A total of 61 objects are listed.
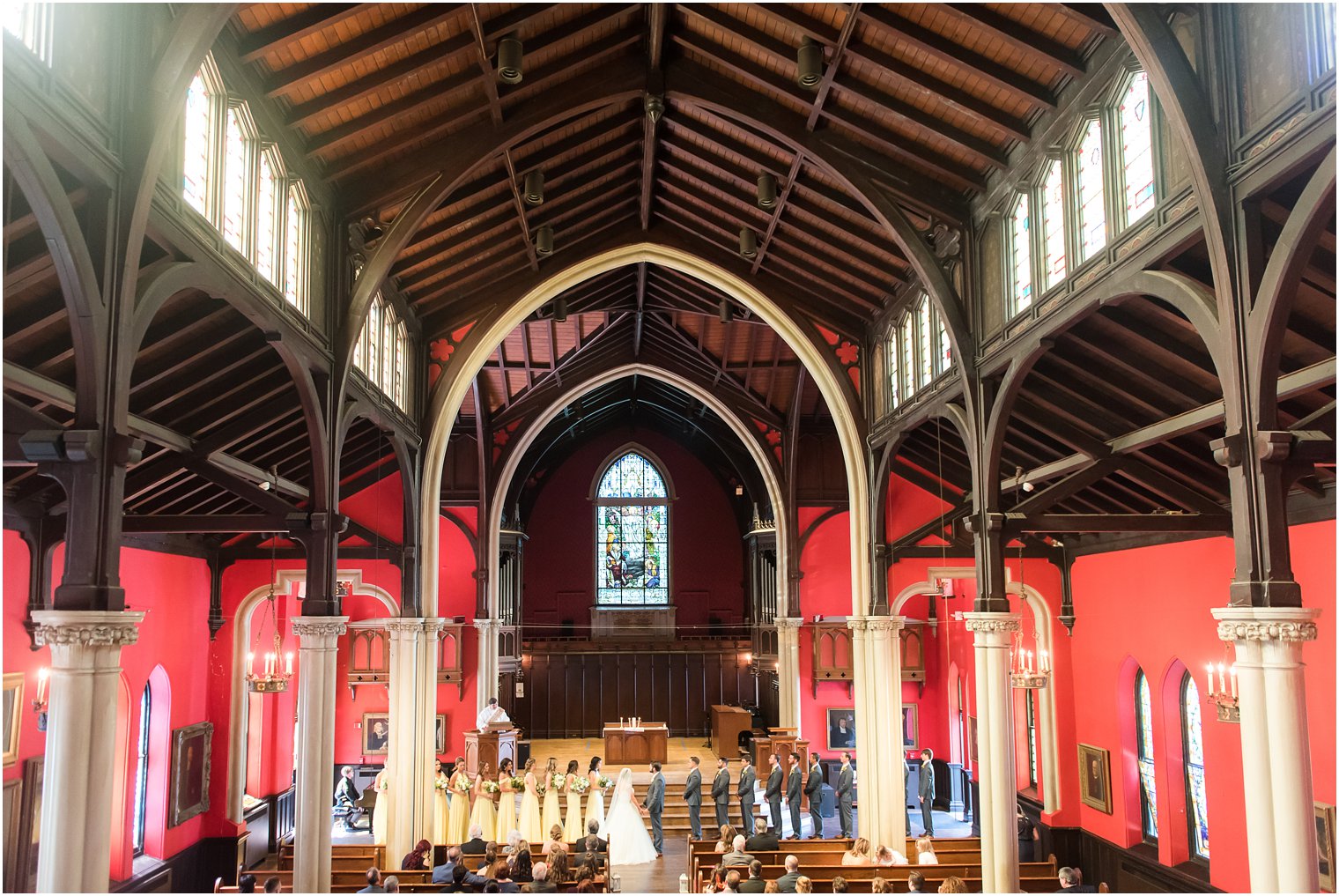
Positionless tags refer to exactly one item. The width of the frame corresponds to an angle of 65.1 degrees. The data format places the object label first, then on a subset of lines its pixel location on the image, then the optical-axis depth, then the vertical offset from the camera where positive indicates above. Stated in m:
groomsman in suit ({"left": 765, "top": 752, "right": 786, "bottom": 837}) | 20.22 -3.33
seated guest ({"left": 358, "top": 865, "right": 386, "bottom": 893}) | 11.63 -2.90
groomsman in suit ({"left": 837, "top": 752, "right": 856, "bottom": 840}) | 20.80 -3.56
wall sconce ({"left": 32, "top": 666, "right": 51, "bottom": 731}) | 12.91 -0.99
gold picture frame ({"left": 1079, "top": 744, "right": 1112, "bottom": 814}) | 19.08 -3.04
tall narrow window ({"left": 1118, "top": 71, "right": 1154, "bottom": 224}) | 9.20 +4.10
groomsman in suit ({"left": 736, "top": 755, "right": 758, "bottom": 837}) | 19.89 -3.24
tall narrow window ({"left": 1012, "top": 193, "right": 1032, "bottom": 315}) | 12.12 +4.14
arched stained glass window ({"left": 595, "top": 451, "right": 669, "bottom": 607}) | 33.38 +2.58
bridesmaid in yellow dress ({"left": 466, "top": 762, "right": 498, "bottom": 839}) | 18.91 -3.48
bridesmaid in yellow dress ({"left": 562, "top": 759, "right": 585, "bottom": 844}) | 19.59 -3.66
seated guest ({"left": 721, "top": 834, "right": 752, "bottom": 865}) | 13.50 -3.07
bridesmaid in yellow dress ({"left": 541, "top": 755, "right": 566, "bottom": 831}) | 19.14 -3.39
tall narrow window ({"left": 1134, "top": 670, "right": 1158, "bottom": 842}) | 18.03 -2.58
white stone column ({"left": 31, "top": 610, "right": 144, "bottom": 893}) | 6.98 -0.88
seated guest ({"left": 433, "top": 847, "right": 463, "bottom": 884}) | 12.75 -3.06
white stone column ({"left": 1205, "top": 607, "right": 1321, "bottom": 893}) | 7.28 -0.95
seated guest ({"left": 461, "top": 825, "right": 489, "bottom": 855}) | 15.57 -3.36
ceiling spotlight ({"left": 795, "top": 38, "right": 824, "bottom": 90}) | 11.75 +6.11
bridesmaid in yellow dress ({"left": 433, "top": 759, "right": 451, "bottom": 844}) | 19.00 -3.48
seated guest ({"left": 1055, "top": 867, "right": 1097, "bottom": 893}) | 12.08 -3.08
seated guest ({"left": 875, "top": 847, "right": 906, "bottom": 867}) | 14.39 -3.32
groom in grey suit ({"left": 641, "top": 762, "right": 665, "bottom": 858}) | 19.95 -3.51
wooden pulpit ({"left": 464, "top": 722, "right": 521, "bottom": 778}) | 22.53 -2.76
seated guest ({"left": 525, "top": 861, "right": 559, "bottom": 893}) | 11.55 -2.92
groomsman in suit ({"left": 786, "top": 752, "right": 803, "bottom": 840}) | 20.58 -3.41
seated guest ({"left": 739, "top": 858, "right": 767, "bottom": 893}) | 12.10 -3.06
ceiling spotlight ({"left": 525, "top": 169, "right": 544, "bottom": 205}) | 15.04 +6.11
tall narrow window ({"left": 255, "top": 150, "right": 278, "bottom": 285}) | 11.03 +4.27
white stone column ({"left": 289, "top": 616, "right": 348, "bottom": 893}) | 12.95 -1.63
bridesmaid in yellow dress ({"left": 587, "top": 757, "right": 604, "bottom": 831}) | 19.88 -3.48
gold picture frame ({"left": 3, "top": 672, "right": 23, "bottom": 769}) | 13.57 -1.20
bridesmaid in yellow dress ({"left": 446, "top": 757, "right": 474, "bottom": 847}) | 19.19 -3.55
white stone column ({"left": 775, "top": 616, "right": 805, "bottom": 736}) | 25.53 -1.35
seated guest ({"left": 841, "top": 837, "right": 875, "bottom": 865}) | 14.38 -3.30
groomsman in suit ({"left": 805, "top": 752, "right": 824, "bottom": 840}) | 20.52 -3.45
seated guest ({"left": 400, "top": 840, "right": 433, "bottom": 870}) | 15.29 -3.46
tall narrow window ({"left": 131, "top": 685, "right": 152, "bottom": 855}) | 18.08 -2.75
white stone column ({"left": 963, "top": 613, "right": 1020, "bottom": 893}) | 12.55 -1.62
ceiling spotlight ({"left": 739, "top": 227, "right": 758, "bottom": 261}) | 17.20 +6.10
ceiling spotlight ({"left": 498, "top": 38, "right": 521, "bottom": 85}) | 11.41 +6.04
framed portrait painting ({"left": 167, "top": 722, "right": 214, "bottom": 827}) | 18.77 -2.76
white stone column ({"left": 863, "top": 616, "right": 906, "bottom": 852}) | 18.17 -1.91
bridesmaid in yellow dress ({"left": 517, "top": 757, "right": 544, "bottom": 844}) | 19.20 -3.58
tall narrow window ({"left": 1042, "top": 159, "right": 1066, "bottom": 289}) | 11.18 +4.19
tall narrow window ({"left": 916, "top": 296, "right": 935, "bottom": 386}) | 15.80 +4.17
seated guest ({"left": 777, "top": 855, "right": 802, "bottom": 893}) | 12.21 -3.05
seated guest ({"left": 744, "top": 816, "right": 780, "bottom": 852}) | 15.02 -3.23
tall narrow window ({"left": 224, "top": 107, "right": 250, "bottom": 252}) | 10.09 +4.31
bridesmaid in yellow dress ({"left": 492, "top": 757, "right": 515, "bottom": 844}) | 19.31 -3.46
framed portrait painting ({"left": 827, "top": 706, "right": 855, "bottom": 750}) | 25.23 -2.74
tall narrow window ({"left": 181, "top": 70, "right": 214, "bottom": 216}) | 9.17 +4.18
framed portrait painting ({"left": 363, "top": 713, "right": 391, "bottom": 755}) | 23.89 -2.57
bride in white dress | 19.28 -3.93
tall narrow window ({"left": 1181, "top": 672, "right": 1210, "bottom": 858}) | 16.50 -2.52
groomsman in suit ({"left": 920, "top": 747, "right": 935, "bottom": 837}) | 20.62 -3.44
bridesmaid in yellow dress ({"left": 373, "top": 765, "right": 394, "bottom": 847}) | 17.96 -3.30
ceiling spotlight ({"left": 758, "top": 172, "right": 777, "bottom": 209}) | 15.37 +6.16
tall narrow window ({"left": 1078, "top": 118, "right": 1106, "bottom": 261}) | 10.24 +4.08
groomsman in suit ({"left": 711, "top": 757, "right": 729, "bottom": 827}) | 20.23 -3.39
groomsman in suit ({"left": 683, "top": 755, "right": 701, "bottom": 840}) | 19.81 -3.33
